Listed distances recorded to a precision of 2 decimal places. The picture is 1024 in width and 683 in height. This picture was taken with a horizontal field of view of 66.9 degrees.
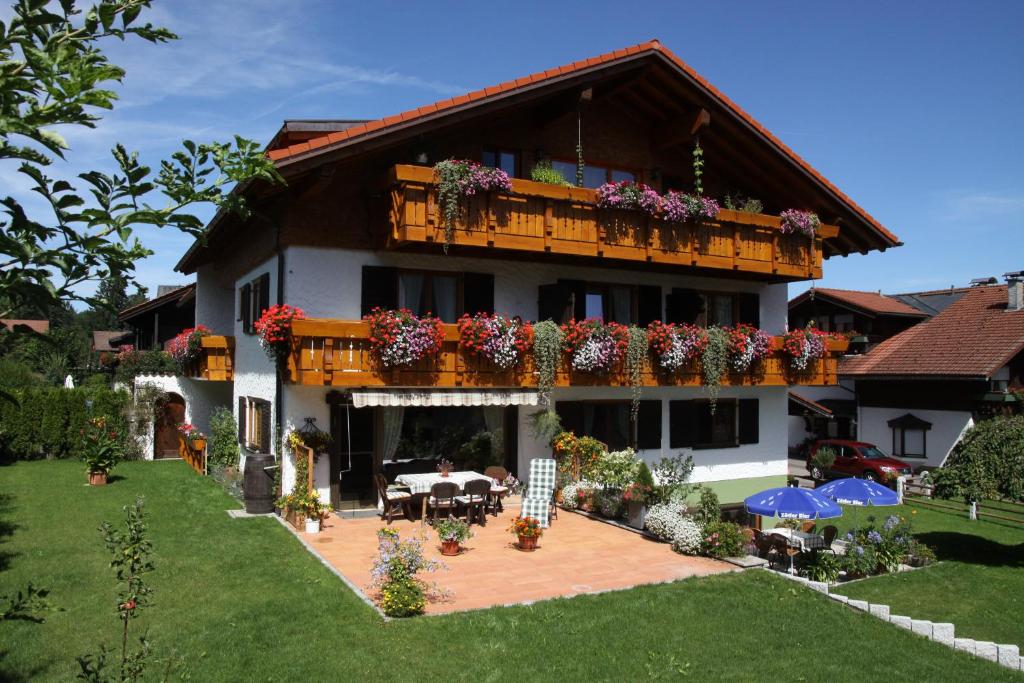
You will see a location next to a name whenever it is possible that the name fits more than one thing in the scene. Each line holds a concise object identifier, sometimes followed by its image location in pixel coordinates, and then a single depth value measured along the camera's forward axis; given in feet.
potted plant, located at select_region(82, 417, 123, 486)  61.98
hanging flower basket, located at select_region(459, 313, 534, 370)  49.93
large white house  49.85
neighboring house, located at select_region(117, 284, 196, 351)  95.76
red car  98.17
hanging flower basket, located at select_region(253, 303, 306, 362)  46.98
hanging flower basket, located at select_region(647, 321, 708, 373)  57.72
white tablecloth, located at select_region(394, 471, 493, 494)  49.01
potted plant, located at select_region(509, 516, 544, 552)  43.24
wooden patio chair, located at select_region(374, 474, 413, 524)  49.04
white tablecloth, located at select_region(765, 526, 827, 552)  45.62
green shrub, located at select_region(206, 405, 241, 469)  67.05
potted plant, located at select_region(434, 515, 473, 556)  41.57
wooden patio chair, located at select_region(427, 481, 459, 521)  46.75
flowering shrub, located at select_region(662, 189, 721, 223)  56.80
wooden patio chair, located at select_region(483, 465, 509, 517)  51.72
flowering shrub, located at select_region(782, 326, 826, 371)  64.44
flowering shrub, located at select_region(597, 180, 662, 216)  54.29
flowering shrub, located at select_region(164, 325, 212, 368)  71.41
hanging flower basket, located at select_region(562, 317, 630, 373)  54.13
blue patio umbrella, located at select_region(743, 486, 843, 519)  44.55
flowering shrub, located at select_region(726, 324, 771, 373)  61.26
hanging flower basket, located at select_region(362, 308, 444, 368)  46.80
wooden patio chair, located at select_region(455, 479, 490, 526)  48.39
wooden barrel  50.60
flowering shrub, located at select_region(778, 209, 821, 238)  62.90
